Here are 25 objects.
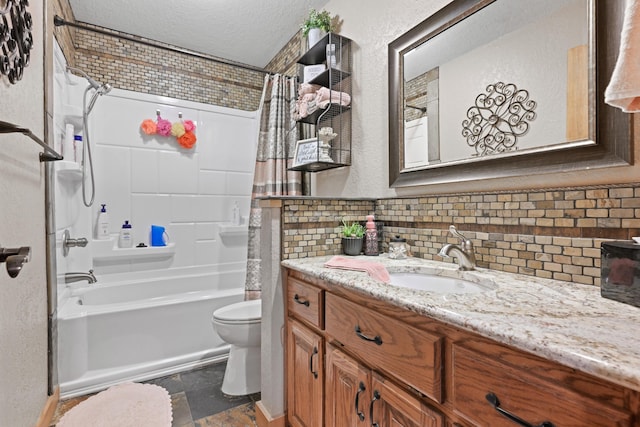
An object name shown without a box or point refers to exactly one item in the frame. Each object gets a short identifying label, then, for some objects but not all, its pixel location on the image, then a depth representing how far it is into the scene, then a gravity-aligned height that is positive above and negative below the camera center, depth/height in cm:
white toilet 187 -90
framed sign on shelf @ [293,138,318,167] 200 +42
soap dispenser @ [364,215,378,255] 161 -15
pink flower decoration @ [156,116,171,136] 283 +82
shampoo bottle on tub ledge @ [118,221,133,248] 267 -22
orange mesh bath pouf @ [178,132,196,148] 295 +73
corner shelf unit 195 +69
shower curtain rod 191 +140
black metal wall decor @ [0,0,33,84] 93 +61
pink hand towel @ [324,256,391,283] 111 -22
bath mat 155 -110
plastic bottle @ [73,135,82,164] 237 +53
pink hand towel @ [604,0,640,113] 65 +32
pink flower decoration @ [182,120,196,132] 296 +87
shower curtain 244 +54
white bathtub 185 -85
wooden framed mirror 92 +47
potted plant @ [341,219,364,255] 159 -15
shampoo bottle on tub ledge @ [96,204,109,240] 258 -10
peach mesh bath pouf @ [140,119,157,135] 278 +81
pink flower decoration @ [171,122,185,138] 290 +81
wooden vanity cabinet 50 -39
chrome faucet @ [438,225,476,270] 118 -17
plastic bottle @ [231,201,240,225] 325 -3
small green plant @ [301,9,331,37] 210 +135
